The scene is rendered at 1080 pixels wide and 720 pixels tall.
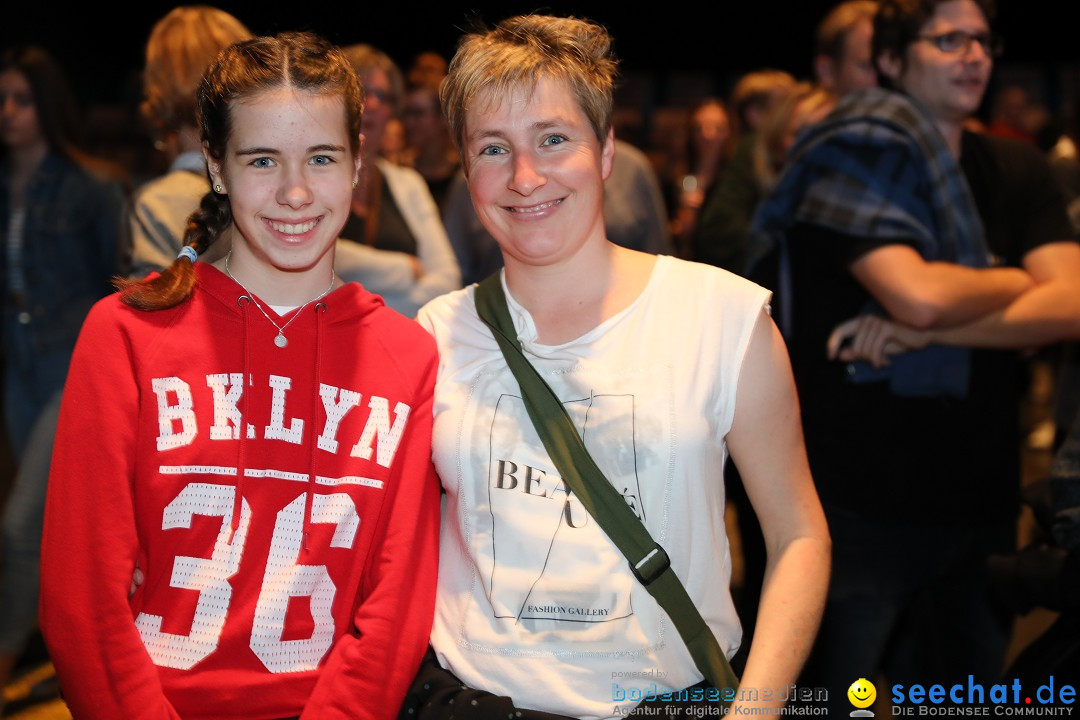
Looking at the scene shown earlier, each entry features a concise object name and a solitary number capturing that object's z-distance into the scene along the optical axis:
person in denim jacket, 3.21
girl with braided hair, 1.53
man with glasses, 2.19
